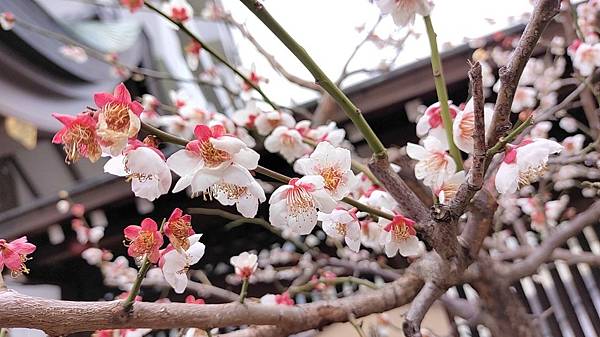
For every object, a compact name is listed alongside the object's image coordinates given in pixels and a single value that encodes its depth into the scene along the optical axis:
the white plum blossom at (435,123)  0.21
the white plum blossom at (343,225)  0.19
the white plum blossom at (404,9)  0.19
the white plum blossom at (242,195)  0.16
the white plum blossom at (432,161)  0.21
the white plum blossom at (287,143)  0.30
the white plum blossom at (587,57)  0.34
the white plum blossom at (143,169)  0.14
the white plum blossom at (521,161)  0.17
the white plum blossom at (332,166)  0.17
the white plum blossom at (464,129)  0.19
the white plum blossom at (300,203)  0.16
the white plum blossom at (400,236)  0.19
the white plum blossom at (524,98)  0.44
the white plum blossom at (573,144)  0.46
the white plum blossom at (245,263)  0.24
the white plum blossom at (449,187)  0.20
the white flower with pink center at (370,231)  0.24
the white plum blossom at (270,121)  0.34
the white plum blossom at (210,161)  0.15
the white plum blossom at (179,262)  0.17
